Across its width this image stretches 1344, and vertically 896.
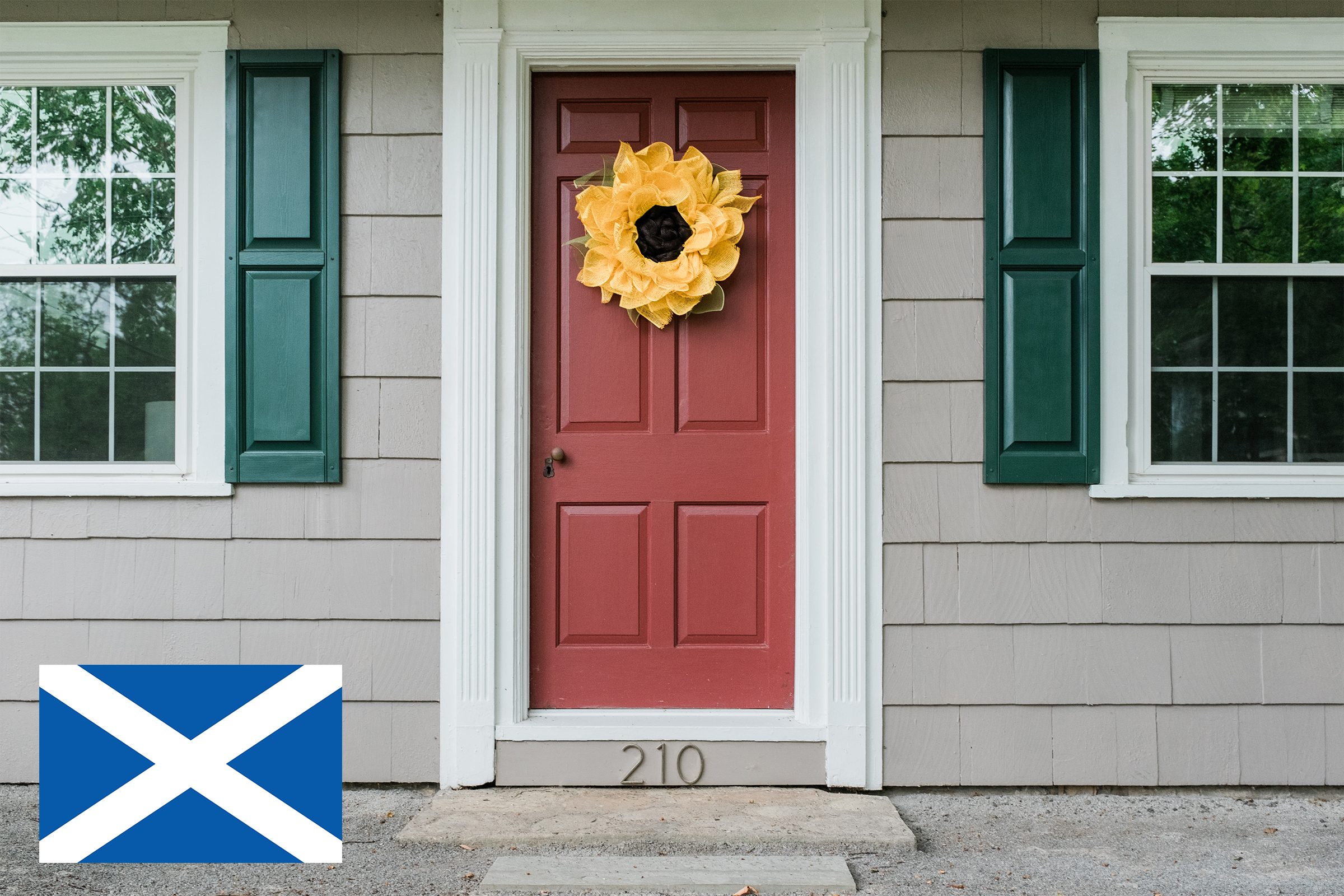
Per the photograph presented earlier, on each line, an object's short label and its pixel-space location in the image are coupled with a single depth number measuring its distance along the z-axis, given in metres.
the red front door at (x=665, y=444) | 2.84
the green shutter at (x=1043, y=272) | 2.74
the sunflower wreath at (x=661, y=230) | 2.76
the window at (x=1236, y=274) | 2.80
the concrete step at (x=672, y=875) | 2.18
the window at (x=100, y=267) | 2.81
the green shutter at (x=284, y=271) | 2.76
